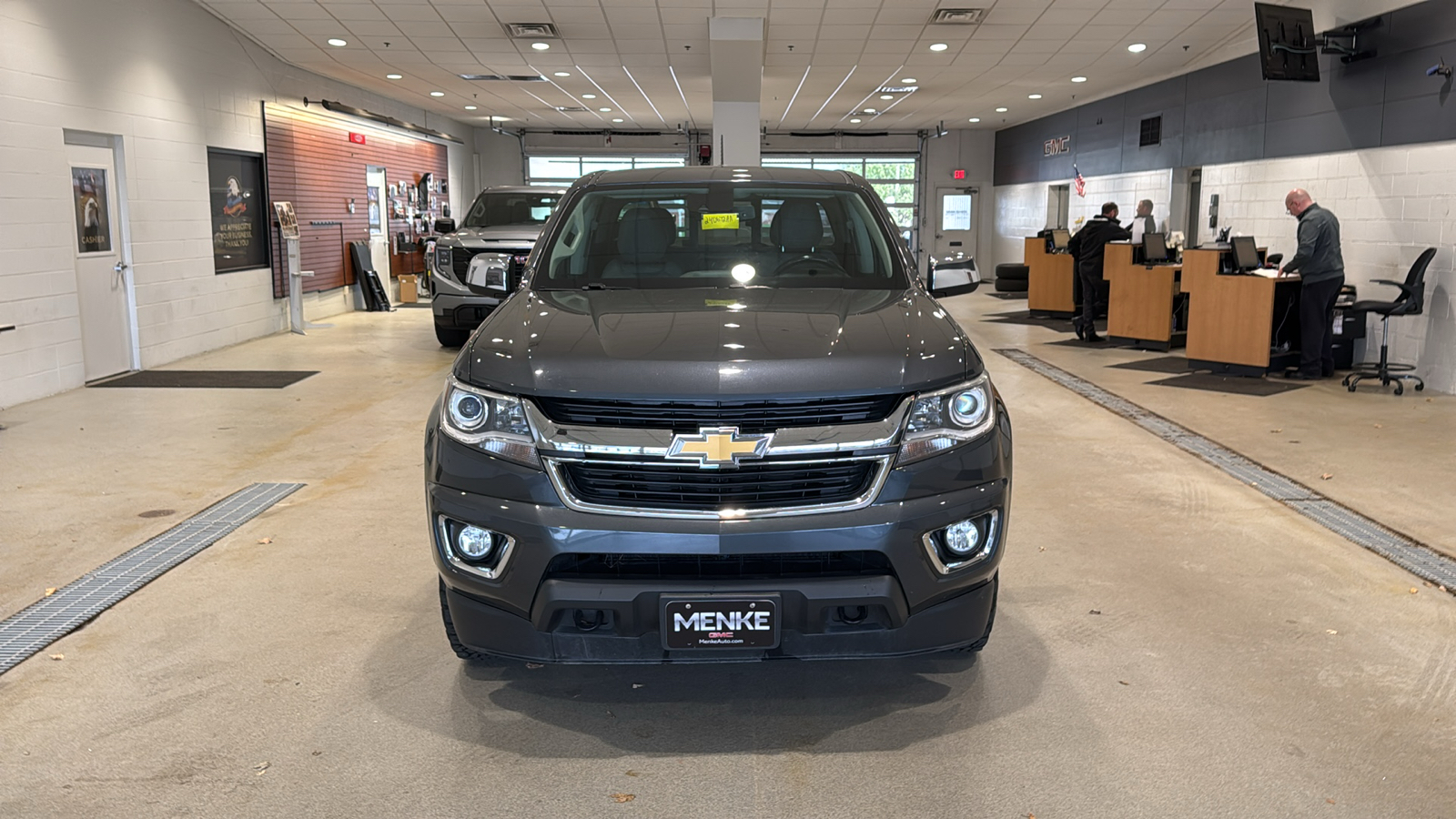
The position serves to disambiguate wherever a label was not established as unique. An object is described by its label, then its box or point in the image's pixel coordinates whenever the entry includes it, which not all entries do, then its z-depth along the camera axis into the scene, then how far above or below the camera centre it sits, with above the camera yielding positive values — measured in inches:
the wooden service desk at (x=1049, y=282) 578.2 -13.8
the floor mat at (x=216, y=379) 353.1 -39.9
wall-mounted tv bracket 386.3 +77.6
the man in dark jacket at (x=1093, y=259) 485.4 -1.1
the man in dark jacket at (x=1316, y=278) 350.3 -7.5
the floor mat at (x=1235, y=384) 342.0 -42.0
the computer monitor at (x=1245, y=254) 372.2 +0.8
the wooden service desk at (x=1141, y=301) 446.3 -18.8
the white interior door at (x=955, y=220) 1029.8 +35.7
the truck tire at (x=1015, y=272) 754.8 -10.4
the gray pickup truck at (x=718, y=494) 94.7 -21.2
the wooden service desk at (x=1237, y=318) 361.4 -21.4
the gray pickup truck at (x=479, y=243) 410.0 +6.4
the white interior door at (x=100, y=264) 357.7 -0.9
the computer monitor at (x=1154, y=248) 452.8 +3.5
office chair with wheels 340.2 -16.5
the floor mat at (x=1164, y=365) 394.9 -41.0
